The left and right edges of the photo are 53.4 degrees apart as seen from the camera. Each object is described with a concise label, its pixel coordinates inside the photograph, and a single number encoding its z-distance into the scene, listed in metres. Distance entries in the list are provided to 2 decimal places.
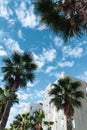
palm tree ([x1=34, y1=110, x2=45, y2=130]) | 13.79
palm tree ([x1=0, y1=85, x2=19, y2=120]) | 11.53
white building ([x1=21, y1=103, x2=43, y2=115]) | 28.97
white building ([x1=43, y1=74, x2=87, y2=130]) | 16.04
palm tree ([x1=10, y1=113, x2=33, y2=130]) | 14.53
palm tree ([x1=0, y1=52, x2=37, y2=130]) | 9.27
